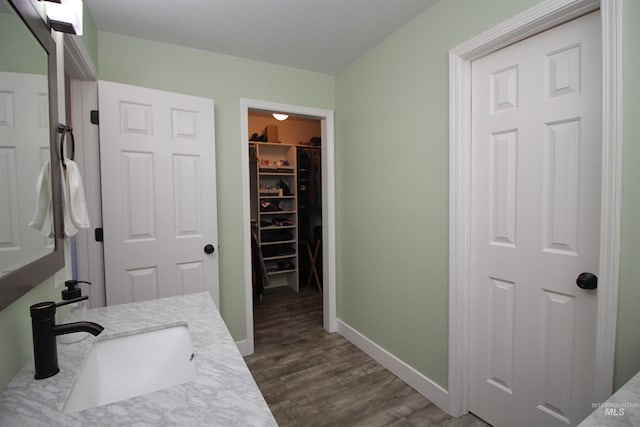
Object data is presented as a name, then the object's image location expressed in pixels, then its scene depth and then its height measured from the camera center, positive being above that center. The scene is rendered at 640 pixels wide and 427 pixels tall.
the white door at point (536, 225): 1.22 -0.11
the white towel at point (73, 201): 1.13 +0.02
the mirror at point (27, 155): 0.71 +0.15
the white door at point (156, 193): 1.90 +0.09
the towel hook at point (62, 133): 1.10 +0.28
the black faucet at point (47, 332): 0.75 -0.34
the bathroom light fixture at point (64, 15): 1.03 +0.70
